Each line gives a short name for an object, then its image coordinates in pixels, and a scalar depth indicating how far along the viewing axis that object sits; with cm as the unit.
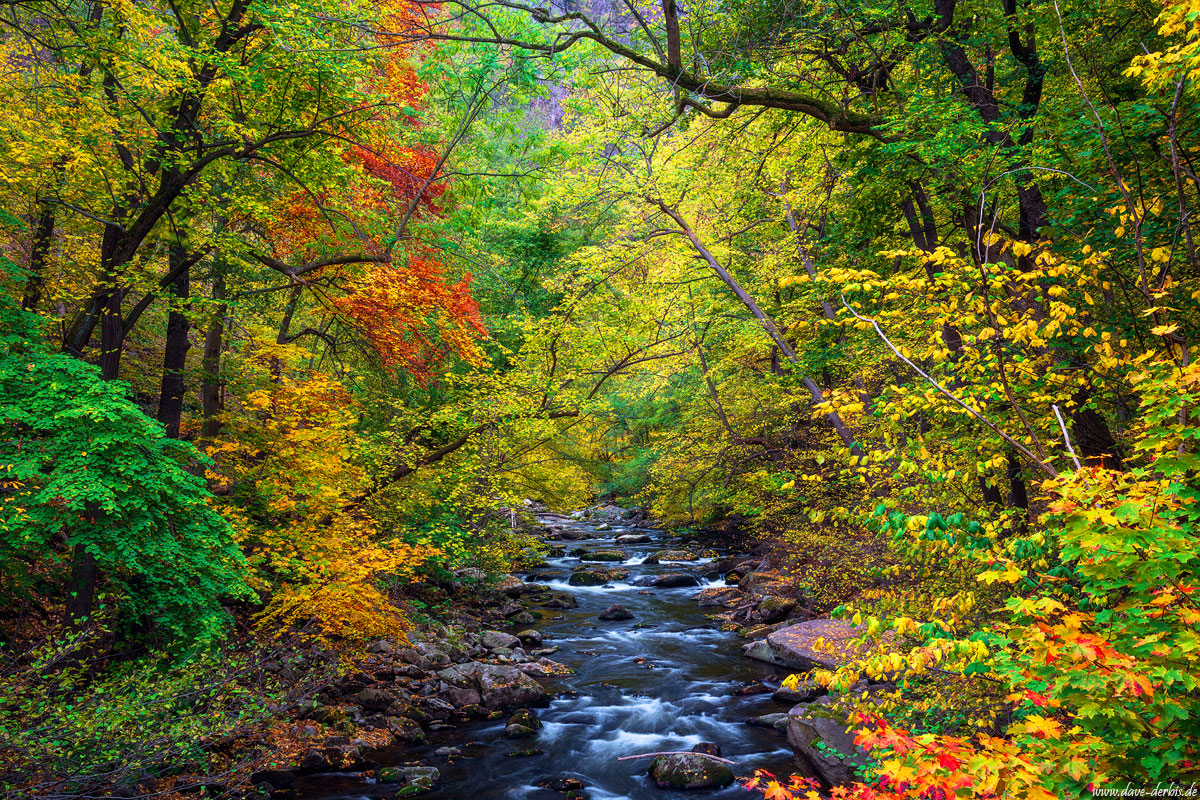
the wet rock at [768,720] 1027
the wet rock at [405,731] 957
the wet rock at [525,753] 952
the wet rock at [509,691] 1104
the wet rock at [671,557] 2297
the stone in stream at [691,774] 867
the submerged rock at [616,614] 1658
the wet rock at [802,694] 1080
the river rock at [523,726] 1010
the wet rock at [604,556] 2358
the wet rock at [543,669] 1264
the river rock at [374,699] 1012
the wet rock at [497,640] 1353
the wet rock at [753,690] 1163
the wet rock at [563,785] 882
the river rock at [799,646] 1096
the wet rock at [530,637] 1449
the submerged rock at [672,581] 1986
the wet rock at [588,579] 2027
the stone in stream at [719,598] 1729
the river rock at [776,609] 1502
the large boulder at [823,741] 757
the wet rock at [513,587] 1809
